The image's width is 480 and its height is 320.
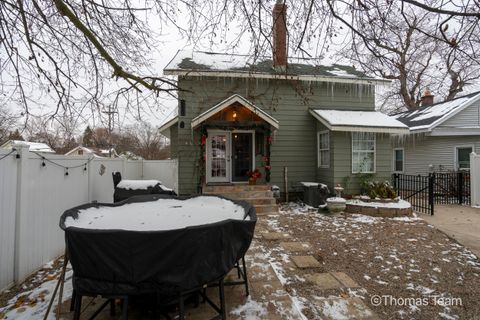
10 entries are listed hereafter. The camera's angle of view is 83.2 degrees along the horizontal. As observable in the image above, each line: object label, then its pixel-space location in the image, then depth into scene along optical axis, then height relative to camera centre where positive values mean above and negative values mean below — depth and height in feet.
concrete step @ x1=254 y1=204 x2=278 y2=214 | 26.48 -4.35
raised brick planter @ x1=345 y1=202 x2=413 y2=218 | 24.48 -4.35
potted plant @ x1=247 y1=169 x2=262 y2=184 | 30.15 -1.31
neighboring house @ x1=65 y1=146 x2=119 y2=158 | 101.72 +5.43
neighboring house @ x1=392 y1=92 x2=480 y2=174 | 40.29 +4.20
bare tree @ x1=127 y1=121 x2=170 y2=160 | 91.14 +6.74
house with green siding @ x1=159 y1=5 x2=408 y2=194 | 30.45 +3.89
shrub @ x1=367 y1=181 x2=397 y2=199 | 26.66 -2.71
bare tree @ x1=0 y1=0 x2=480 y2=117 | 11.08 +6.13
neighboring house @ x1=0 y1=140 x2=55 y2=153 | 58.95 +4.29
